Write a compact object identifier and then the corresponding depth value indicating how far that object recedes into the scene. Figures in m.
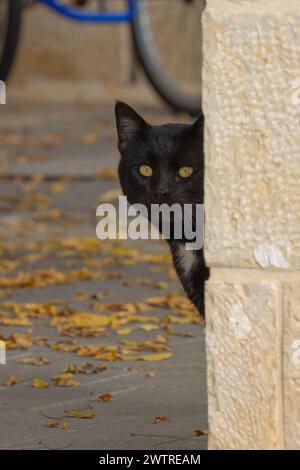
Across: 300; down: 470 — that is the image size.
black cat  7.77
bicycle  17.17
